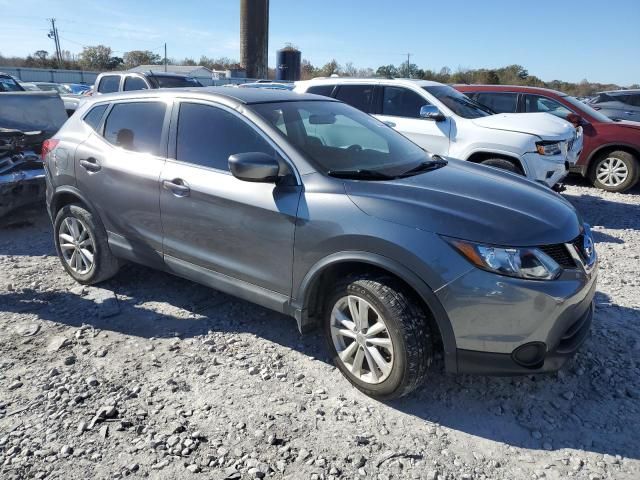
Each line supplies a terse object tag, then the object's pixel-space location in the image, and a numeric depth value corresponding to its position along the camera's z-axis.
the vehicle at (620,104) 11.75
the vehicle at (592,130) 8.46
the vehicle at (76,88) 20.29
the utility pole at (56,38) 69.21
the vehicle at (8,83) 9.87
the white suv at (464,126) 6.50
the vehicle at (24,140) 6.03
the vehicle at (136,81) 10.99
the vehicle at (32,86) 17.73
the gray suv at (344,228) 2.58
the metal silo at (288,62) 39.72
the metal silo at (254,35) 41.47
